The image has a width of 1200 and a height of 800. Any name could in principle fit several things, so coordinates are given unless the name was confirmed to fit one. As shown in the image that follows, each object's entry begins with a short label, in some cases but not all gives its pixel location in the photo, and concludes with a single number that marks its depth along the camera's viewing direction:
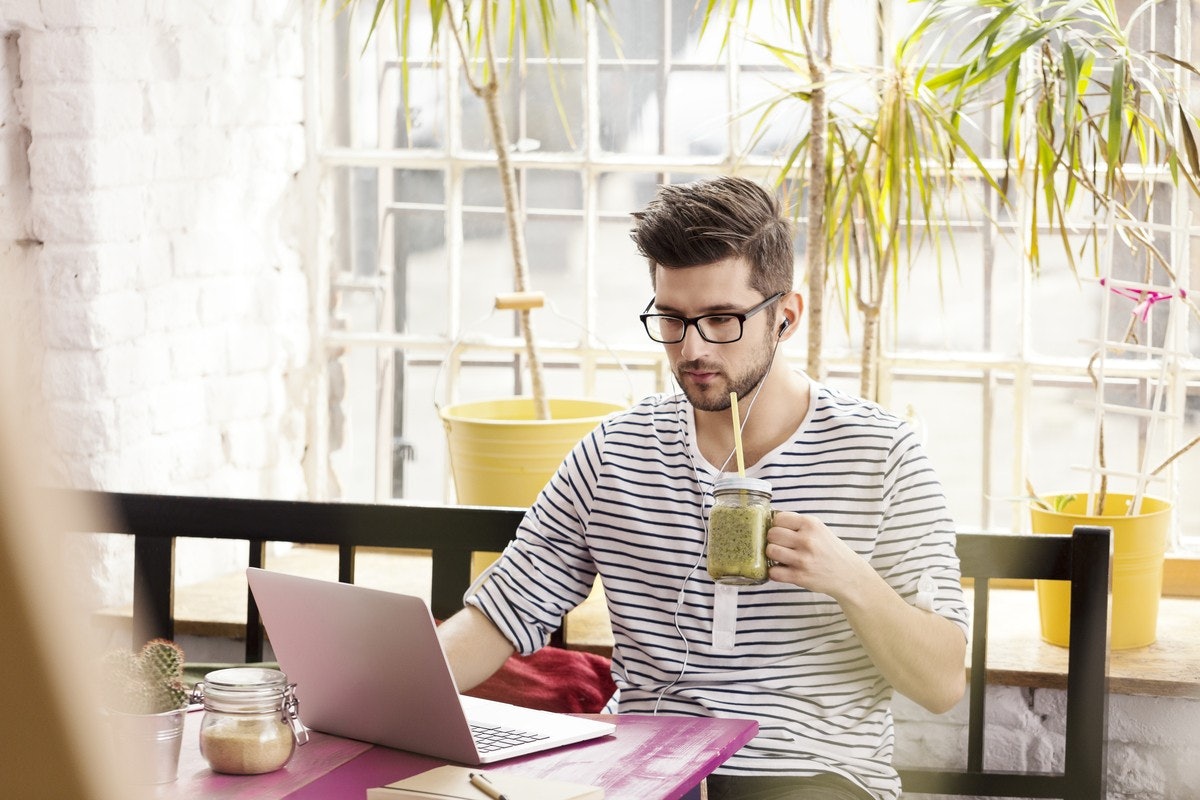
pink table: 3.49
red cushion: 4.37
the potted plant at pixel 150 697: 3.42
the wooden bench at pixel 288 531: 4.39
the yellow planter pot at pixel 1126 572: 4.58
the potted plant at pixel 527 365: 4.82
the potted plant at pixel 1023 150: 4.59
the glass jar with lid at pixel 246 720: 3.51
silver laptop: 3.54
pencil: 3.42
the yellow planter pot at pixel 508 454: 4.81
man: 4.00
